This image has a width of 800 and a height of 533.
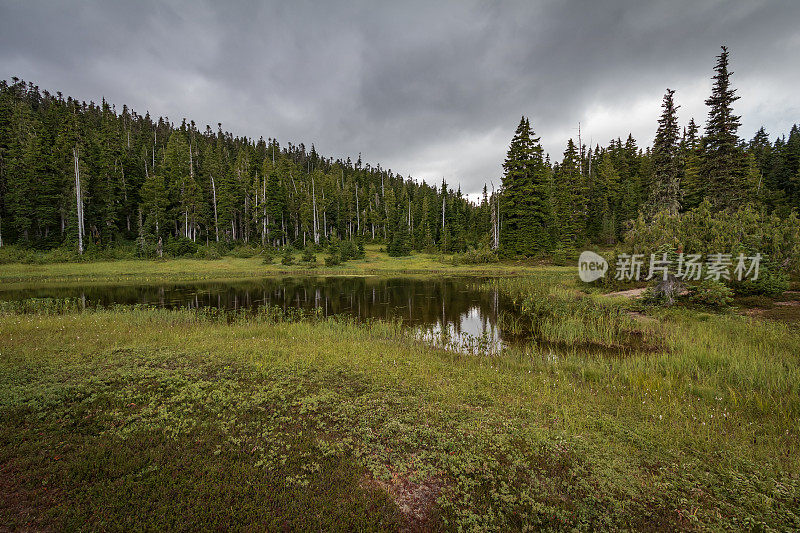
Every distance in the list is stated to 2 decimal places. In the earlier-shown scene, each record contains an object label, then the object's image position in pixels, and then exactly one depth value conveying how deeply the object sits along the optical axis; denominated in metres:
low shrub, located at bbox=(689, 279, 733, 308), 15.18
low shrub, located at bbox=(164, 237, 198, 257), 47.47
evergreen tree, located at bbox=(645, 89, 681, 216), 33.06
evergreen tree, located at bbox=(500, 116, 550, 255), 46.53
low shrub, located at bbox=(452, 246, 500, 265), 48.25
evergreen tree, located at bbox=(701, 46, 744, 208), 32.88
